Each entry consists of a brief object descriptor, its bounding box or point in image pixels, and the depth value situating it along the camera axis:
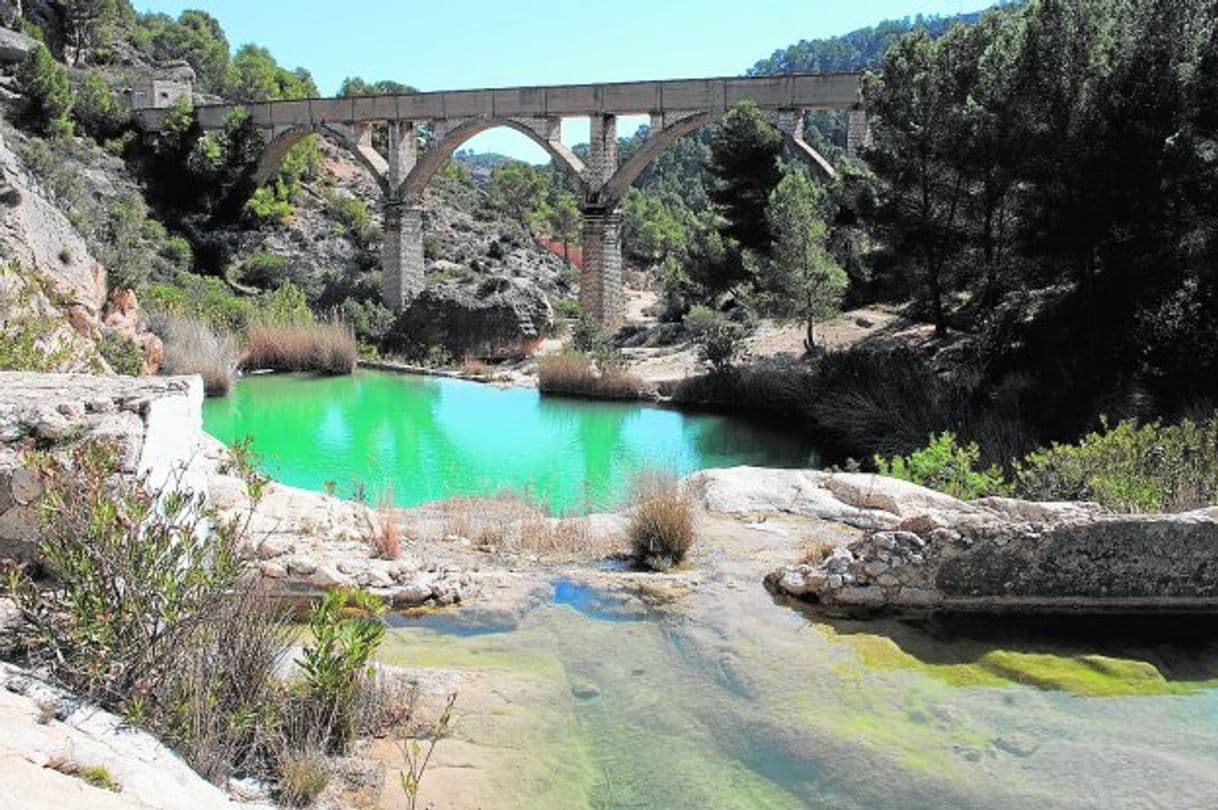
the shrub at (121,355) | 11.03
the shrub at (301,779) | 3.49
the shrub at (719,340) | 16.80
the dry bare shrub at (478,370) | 20.24
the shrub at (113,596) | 3.44
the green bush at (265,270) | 29.33
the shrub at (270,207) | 31.50
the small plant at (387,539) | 6.45
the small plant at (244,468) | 4.23
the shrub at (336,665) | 3.74
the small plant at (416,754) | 3.49
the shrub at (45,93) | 28.62
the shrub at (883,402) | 11.62
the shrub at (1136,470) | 6.98
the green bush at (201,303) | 16.88
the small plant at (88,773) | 2.79
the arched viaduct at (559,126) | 22.59
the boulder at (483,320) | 21.88
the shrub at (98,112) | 31.11
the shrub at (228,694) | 3.38
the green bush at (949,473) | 8.09
